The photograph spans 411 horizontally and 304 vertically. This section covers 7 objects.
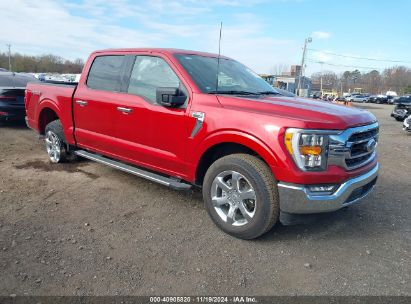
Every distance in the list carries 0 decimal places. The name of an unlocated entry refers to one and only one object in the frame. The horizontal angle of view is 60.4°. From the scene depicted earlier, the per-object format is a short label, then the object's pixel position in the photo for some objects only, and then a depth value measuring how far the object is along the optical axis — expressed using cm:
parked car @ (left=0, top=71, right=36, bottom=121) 898
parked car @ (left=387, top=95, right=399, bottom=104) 5310
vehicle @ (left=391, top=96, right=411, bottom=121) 1766
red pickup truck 319
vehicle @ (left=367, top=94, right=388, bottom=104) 5437
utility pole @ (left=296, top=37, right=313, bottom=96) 5193
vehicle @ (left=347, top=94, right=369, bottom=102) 5703
